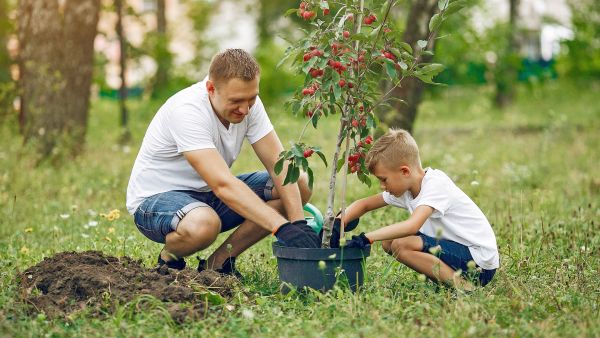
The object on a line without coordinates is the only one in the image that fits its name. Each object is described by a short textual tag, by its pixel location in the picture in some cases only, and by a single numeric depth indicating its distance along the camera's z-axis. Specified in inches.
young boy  164.7
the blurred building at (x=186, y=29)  538.9
